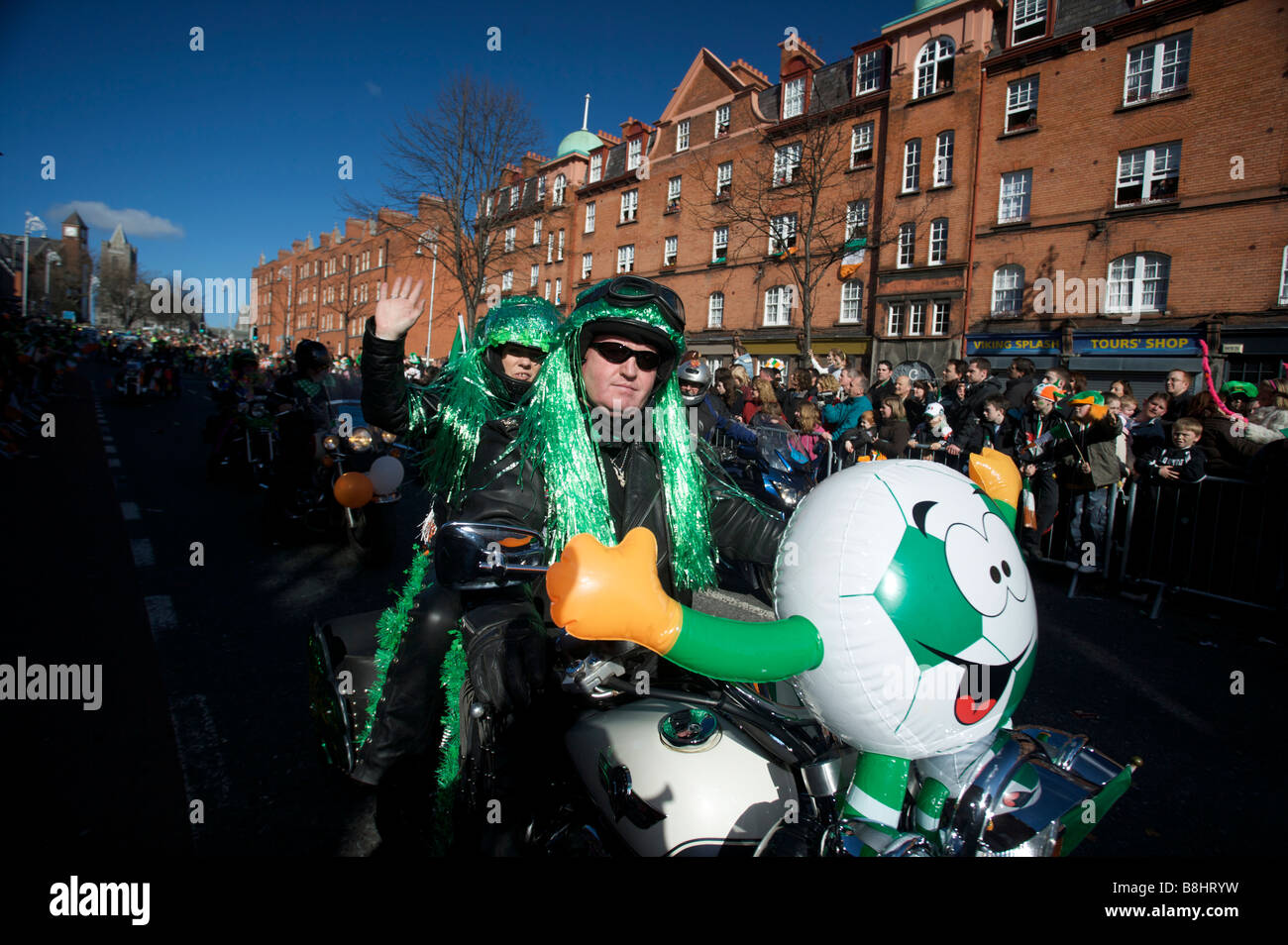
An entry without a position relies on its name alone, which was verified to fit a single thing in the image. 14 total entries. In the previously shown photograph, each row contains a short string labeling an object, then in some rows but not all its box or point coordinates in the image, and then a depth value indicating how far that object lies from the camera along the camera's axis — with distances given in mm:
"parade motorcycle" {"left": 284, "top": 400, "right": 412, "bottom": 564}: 5660
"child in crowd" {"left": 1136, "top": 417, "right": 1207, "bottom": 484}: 5406
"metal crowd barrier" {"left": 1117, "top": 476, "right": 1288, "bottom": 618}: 5062
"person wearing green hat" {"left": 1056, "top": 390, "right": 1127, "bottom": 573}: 5879
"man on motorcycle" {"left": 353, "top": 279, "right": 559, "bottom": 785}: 2023
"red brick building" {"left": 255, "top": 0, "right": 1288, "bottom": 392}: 15383
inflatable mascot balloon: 1152
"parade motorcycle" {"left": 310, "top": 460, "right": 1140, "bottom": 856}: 1156
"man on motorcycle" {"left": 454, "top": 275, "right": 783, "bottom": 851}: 1489
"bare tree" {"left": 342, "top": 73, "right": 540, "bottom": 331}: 16984
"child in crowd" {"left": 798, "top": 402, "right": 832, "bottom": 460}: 7365
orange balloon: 4047
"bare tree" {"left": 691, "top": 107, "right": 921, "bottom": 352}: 16219
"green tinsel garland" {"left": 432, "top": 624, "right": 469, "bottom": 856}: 1727
